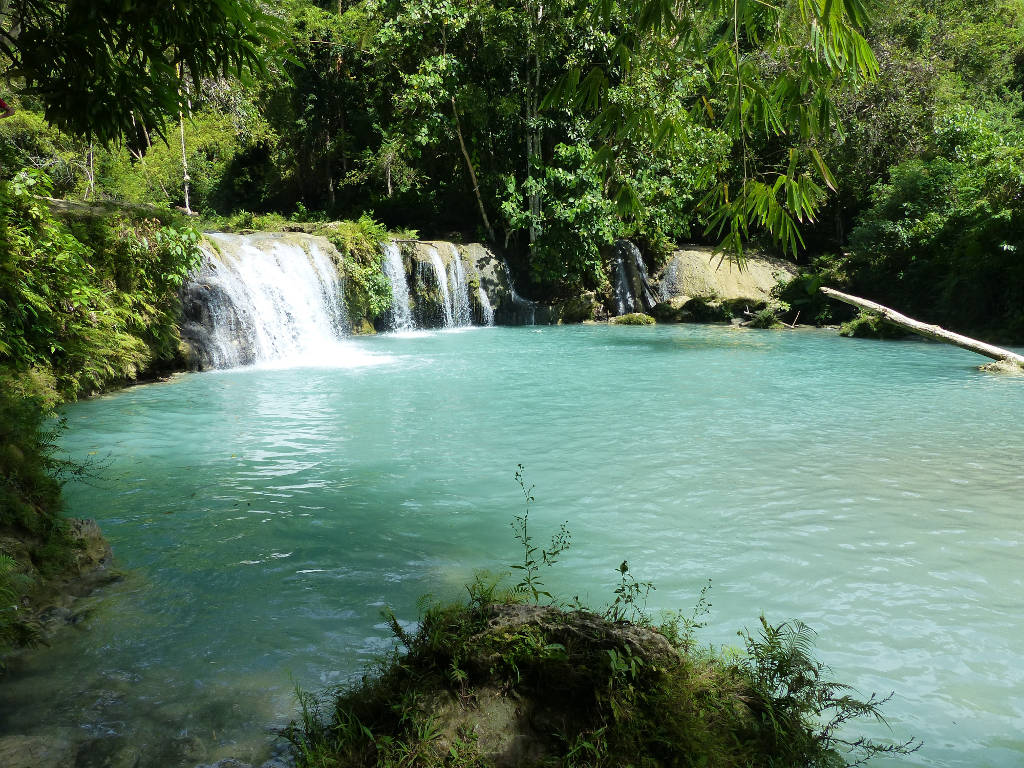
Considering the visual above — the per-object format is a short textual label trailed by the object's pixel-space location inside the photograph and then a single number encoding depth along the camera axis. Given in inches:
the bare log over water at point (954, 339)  475.5
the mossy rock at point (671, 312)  912.9
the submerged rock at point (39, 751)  96.3
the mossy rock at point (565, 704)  90.0
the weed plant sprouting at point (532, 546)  174.2
